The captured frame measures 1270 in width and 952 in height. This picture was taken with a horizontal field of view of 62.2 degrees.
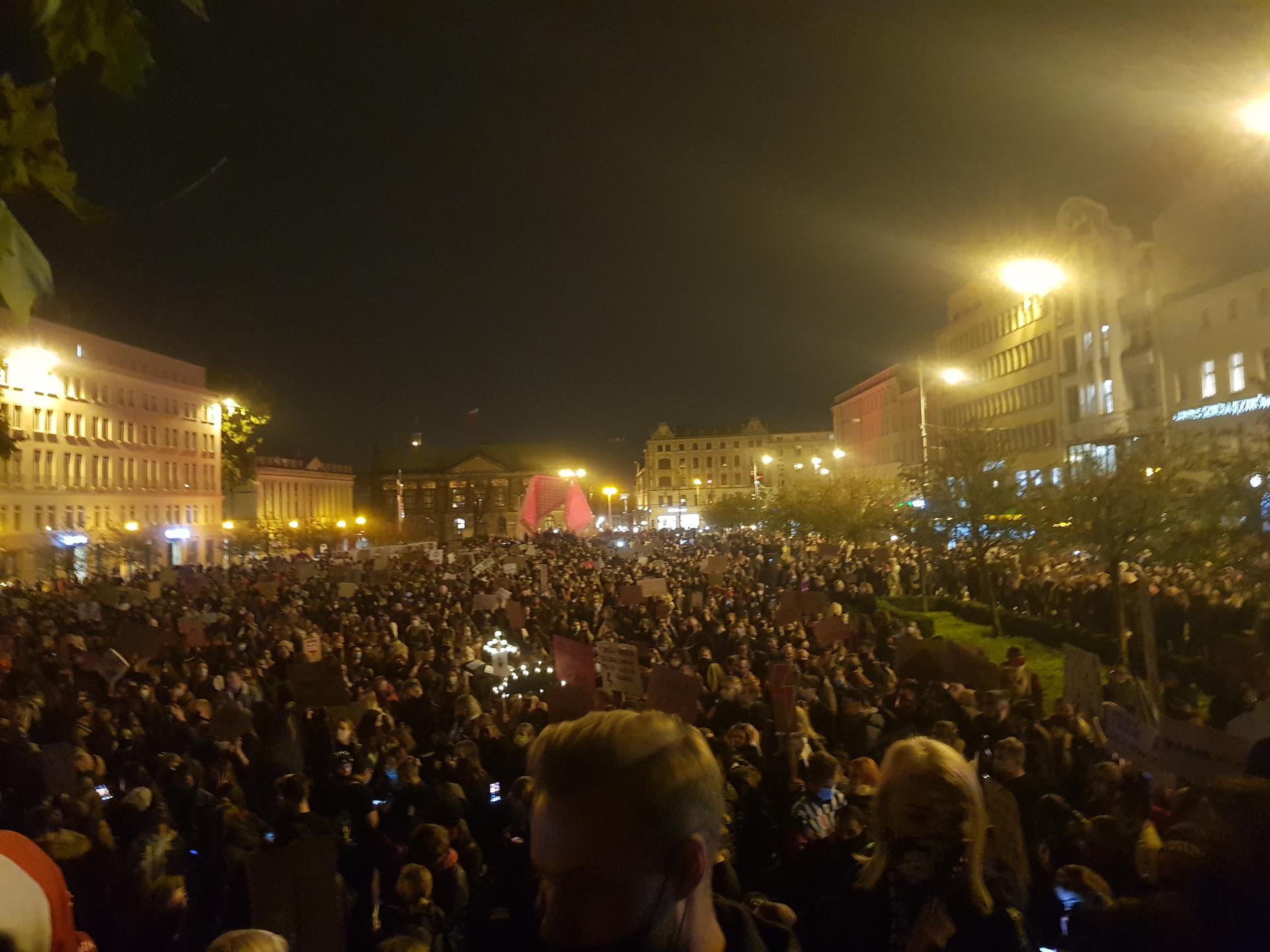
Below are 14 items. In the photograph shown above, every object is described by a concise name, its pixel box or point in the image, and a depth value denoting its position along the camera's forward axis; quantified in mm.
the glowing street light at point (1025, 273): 27234
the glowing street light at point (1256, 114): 15883
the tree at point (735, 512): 69375
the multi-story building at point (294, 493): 86812
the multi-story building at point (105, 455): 55188
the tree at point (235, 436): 75938
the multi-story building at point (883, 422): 85812
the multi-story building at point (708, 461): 160875
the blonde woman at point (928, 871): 2662
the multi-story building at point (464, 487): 141500
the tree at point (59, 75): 2340
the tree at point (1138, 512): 15789
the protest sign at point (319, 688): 10555
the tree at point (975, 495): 24047
